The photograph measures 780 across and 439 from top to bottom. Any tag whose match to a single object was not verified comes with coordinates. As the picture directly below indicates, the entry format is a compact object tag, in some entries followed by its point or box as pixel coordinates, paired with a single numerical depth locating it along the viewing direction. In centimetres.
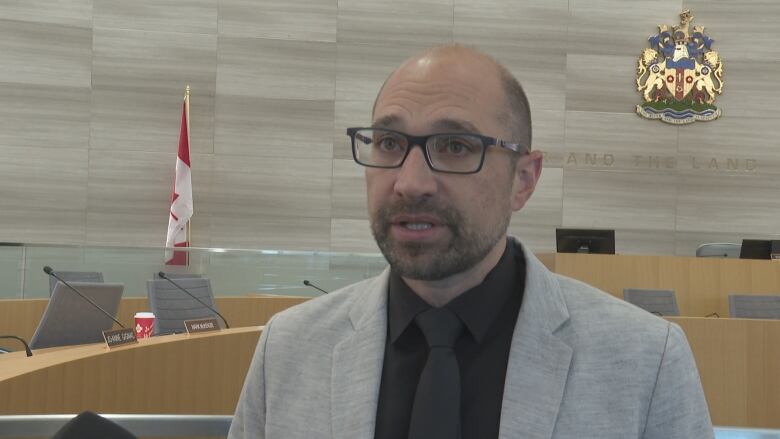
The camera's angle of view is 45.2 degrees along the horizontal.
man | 120
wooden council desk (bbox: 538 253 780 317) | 742
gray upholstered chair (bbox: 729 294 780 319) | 681
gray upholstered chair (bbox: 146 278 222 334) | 577
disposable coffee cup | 525
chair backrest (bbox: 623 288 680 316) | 679
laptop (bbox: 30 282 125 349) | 440
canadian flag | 1000
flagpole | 1021
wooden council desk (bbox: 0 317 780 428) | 320
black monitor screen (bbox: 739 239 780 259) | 804
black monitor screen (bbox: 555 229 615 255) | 795
